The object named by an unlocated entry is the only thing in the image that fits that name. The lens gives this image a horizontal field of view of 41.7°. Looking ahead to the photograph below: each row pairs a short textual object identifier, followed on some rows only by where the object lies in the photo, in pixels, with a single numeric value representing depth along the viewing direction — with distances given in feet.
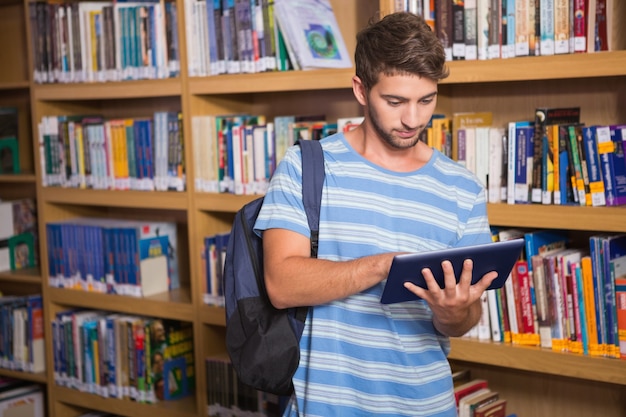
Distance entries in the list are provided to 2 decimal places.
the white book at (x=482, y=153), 8.10
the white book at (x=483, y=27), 7.93
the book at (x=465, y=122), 8.29
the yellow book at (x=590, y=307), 7.54
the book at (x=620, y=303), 7.33
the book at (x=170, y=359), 10.82
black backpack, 5.75
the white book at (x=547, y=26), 7.59
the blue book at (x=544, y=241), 7.92
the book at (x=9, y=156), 13.09
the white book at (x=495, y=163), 8.04
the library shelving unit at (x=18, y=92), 13.44
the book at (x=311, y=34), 9.04
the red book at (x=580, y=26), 7.43
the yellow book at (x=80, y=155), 11.41
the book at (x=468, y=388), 8.48
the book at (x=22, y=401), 12.24
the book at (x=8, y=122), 13.09
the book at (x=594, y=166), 7.44
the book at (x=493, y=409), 8.42
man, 5.53
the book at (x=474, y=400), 8.30
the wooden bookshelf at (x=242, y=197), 7.69
